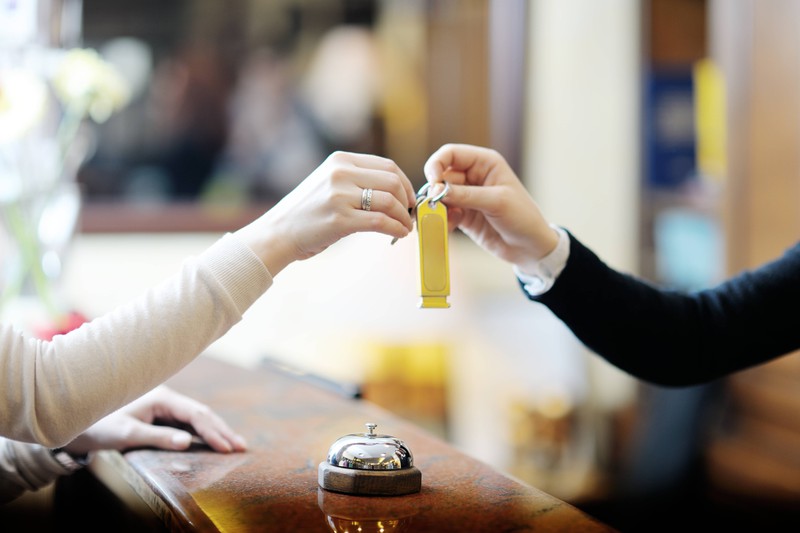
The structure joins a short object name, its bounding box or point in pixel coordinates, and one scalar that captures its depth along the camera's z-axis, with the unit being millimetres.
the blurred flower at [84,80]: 2252
